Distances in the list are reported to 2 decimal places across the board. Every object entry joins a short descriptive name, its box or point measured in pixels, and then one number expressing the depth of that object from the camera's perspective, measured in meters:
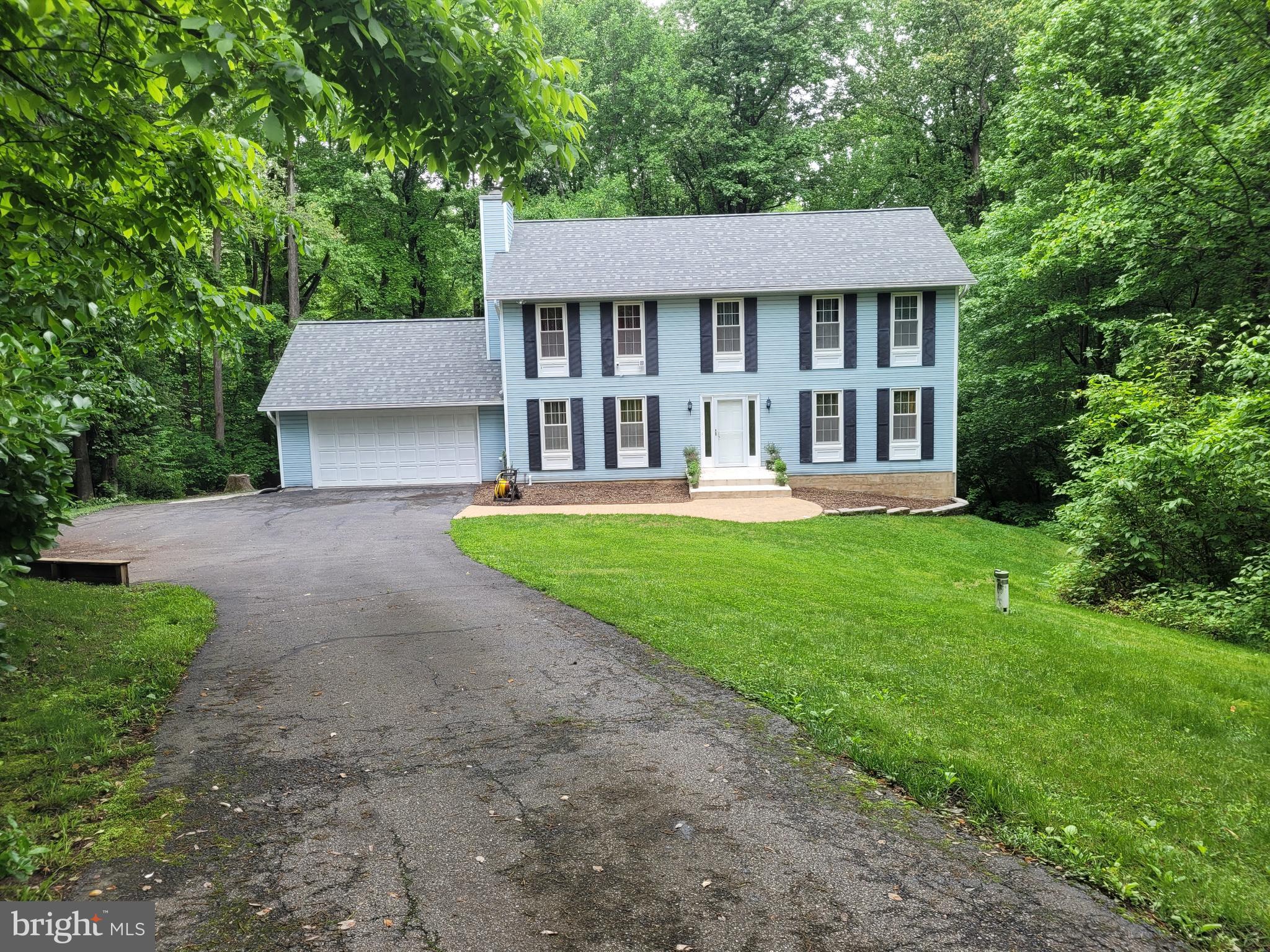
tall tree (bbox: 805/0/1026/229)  30.30
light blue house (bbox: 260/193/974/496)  21.08
